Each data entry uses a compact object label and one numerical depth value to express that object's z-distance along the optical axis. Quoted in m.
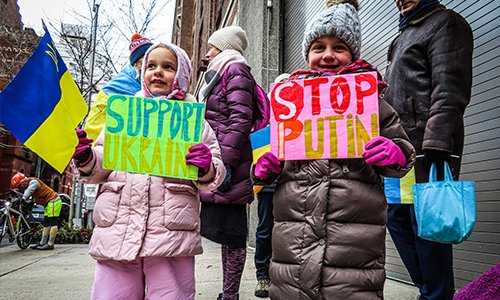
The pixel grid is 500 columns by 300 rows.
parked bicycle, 8.82
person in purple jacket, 2.51
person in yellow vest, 8.82
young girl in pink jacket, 1.88
